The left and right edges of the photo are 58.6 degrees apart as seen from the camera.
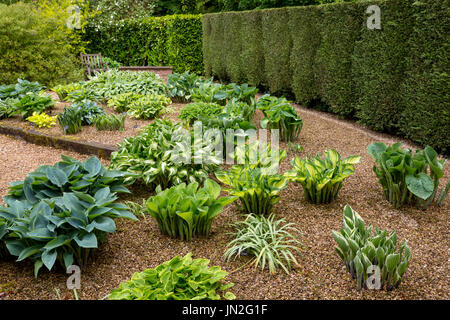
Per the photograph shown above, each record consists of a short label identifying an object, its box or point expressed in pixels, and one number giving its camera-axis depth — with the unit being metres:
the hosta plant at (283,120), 5.21
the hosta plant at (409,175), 3.44
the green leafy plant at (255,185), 3.39
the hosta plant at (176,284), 2.30
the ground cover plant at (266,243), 2.89
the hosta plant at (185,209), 3.07
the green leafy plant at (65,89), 8.32
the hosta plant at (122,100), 7.20
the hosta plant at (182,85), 8.10
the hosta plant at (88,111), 6.41
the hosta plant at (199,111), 5.65
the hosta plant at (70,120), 6.02
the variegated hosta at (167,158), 3.95
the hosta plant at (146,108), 6.75
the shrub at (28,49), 9.59
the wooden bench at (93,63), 12.57
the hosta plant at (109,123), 6.14
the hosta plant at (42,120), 6.45
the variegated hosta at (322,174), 3.57
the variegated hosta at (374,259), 2.49
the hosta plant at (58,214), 2.66
